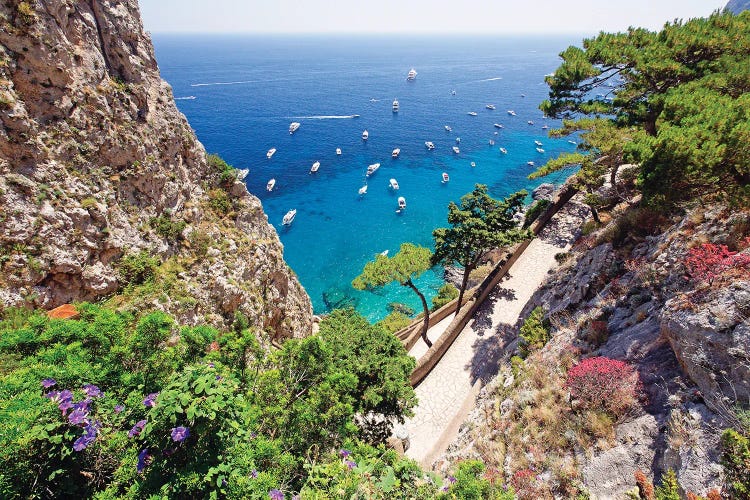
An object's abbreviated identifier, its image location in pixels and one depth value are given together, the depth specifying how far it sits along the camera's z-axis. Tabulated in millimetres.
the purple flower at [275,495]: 6332
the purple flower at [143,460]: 5992
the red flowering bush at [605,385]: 10047
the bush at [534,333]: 16078
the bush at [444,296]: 28430
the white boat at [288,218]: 45469
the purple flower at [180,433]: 5418
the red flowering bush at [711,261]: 9398
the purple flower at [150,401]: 6330
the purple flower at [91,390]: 6691
